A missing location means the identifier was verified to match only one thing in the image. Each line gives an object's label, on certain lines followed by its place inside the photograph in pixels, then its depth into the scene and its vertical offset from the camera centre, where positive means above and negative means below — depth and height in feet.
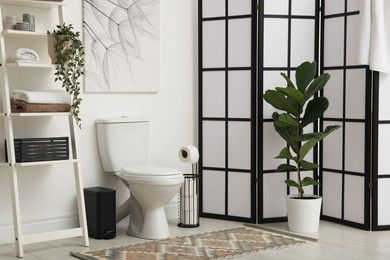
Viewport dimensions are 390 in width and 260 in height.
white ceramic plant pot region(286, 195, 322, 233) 15.52 -3.33
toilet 14.53 -2.17
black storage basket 13.38 -1.44
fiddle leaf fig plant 15.21 -0.90
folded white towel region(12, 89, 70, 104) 13.32 -0.31
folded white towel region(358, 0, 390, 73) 15.11 +0.96
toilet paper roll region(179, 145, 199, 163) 15.87 -1.88
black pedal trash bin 14.73 -3.06
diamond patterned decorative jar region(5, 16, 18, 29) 13.60 +1.29
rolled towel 13.48 +0.55
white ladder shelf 13.21 -1.57
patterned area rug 13.14 -3.66
